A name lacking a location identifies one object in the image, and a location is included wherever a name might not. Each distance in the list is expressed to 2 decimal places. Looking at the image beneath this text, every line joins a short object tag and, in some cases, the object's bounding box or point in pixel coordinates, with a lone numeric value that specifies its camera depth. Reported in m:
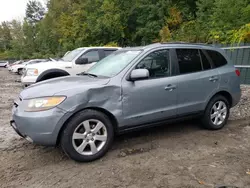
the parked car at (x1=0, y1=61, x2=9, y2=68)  42.06
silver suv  3.02
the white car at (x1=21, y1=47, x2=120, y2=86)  7.13
